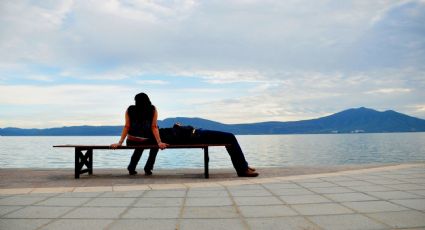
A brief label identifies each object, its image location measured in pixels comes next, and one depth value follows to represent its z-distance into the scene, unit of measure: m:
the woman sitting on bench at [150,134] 7.81
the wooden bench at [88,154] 7.50
